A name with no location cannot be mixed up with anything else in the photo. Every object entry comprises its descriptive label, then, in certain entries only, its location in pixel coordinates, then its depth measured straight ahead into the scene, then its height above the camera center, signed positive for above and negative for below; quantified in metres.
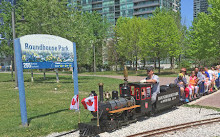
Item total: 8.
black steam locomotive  6.66 -1.82
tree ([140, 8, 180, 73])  32.88 +3.73
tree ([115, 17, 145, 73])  38.06 +4.28
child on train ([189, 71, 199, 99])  12.23 -1.62
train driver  8.42 -0.96
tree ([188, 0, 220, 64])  29.92 +3.86
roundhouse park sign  7.65 +0.36
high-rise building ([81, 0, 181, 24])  77.21 +22.04
